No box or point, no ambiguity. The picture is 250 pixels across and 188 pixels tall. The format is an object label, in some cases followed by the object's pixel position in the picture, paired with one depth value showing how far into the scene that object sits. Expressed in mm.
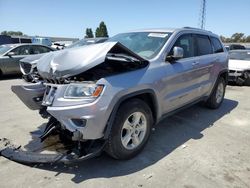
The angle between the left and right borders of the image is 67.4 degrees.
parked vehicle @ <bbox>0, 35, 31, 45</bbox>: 20590
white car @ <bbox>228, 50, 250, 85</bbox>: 7418
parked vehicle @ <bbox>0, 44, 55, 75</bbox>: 8261
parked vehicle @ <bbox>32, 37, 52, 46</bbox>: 22975
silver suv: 2282
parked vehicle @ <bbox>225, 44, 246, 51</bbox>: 14411
